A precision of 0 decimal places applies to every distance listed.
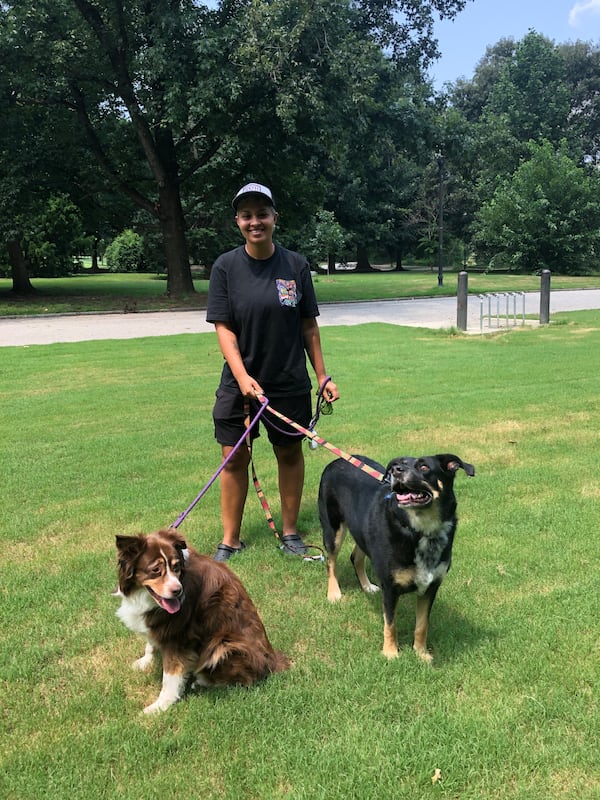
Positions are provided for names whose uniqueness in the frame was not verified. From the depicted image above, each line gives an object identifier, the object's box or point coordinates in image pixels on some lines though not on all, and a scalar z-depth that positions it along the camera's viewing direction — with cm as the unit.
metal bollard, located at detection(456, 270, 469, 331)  1567
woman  400
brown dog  267
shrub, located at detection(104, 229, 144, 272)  5612
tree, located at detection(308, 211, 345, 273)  4297
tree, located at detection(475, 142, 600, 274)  4112
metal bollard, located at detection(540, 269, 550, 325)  1692
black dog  285
